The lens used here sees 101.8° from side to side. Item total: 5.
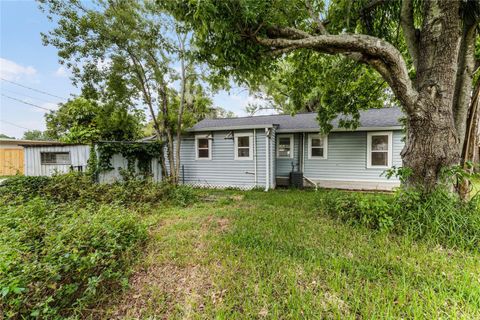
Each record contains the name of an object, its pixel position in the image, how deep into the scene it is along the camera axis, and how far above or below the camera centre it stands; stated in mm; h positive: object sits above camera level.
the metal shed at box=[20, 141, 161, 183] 6961 -196
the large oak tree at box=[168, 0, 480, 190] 3248 +1941
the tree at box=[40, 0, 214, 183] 5812 +3412
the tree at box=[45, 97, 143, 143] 7831 +1688
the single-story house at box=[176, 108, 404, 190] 7691 +32
